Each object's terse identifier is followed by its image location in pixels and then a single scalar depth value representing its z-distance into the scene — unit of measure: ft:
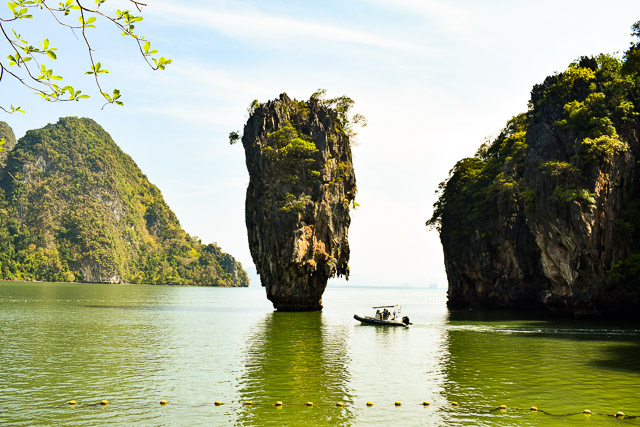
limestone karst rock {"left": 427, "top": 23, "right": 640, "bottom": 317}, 142.72
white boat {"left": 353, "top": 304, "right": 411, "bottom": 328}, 138.10
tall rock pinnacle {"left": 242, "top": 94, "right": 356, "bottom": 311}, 170.50
